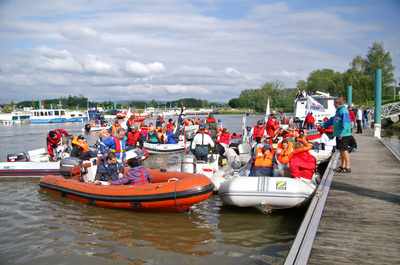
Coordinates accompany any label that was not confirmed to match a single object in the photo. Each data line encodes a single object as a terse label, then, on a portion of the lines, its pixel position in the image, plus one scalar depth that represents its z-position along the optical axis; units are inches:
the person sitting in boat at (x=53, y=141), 429.1
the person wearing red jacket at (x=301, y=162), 258.6
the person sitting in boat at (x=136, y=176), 264.8
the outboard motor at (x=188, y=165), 309.3
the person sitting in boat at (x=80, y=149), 405.4
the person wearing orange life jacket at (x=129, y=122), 607.2
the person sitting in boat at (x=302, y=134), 357.8
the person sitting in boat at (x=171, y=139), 639.1
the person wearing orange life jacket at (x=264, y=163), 280.1
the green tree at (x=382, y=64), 1820.5
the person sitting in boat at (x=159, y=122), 841.4
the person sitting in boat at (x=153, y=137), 645.3
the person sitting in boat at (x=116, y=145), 337.4
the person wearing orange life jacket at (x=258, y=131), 448.1
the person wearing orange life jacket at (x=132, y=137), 486.9
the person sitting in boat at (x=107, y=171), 287.4
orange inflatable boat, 243.9
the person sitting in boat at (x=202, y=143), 349.1
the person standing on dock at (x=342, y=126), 256.2
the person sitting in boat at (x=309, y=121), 574.2
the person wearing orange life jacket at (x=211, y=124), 604.6
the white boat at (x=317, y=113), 707.4
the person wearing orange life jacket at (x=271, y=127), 494.7
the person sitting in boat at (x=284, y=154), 302.1
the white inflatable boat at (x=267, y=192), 231.5
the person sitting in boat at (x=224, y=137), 546.9
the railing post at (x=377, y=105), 555.2
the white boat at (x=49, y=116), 2097.7
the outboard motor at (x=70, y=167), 328.2
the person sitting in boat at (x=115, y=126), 543.7
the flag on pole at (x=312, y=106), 555.5
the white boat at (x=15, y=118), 2235.5
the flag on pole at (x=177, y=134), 631.2
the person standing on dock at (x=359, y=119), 617.7
